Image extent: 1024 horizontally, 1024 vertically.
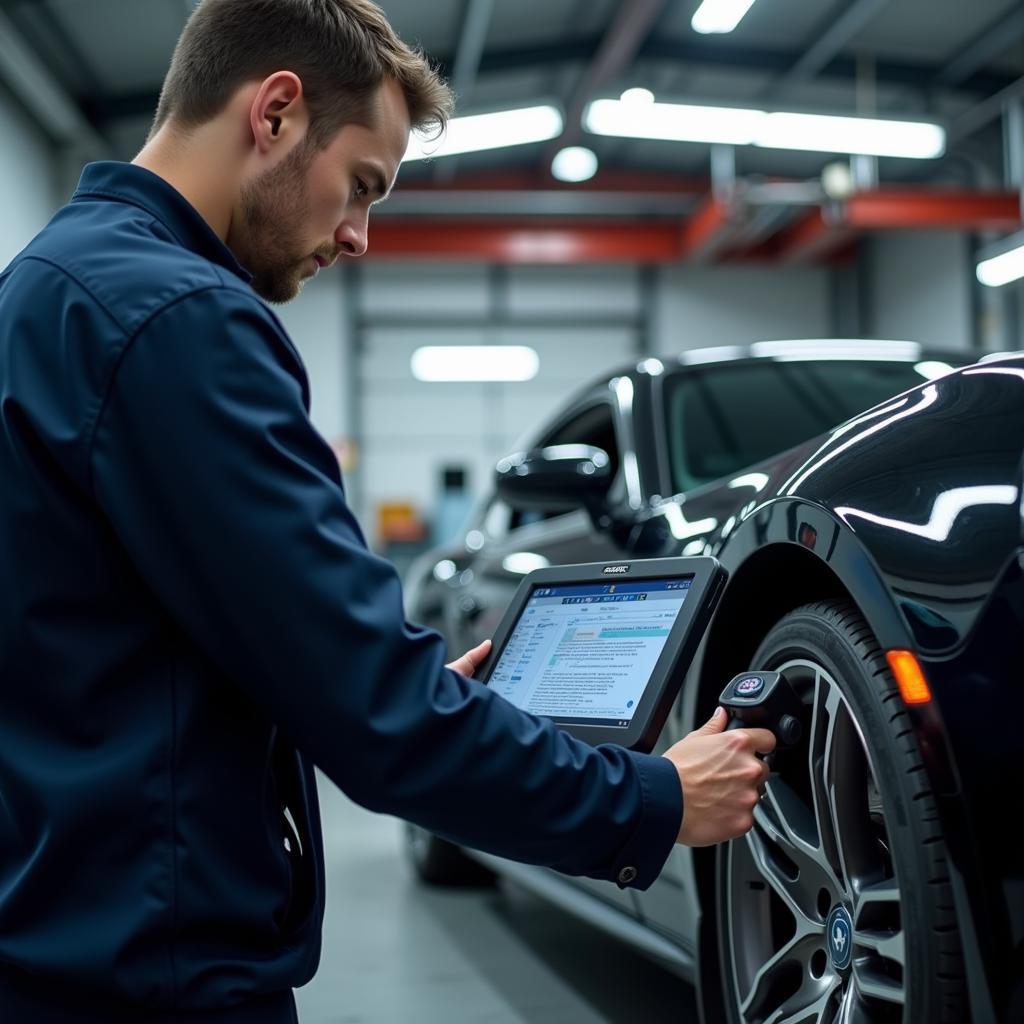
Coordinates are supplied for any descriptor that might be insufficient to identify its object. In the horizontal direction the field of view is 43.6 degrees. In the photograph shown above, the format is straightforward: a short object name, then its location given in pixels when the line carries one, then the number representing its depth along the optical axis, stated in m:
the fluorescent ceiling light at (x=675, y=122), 8.22
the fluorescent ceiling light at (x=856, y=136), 8.62
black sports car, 1.26
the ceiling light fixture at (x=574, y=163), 11.54
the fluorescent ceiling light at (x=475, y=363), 14.14
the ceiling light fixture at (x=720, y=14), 6.44
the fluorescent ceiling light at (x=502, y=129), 9.50
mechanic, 1.00
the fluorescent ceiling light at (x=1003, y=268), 10.05
